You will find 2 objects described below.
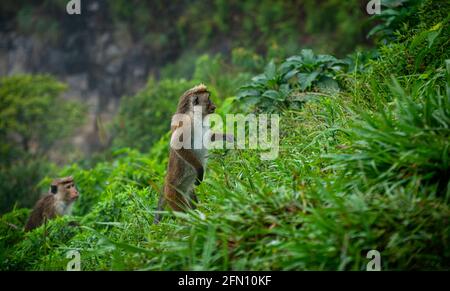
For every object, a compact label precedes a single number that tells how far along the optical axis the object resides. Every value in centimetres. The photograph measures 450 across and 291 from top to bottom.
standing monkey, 556
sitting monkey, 763
